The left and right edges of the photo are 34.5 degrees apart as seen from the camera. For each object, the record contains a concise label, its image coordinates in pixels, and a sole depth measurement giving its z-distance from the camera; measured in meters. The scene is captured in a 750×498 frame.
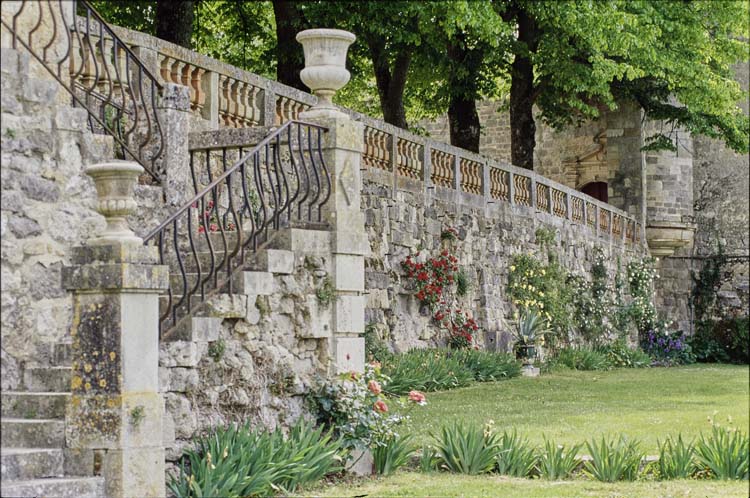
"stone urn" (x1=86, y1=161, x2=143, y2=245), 7.21
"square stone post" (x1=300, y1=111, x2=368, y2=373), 9.84
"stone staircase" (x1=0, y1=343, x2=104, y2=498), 6.81
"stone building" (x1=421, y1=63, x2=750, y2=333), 32.16
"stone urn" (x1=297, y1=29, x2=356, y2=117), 9.95
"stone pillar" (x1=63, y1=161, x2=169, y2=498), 7.09
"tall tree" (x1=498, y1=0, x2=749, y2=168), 20.73
